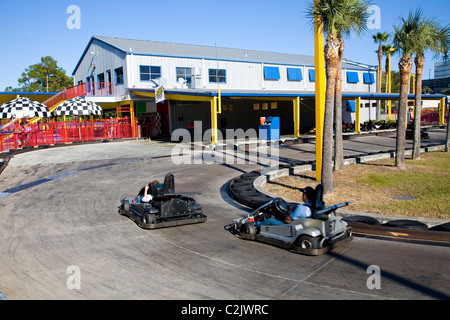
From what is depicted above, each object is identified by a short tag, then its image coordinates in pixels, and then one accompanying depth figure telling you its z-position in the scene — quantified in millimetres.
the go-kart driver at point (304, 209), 5898
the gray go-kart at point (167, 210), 7195
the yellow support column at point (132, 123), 28500
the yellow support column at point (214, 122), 21422
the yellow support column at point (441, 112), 35562
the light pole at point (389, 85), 37022
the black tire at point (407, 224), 6590
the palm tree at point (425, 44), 13258
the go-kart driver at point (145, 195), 7629
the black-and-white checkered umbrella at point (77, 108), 25062
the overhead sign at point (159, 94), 21812
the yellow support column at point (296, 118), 25180
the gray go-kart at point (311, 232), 5625
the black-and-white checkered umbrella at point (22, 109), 21109
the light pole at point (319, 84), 10145
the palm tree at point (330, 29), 9430
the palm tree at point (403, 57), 13367
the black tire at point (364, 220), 6943
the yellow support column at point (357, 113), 29062
